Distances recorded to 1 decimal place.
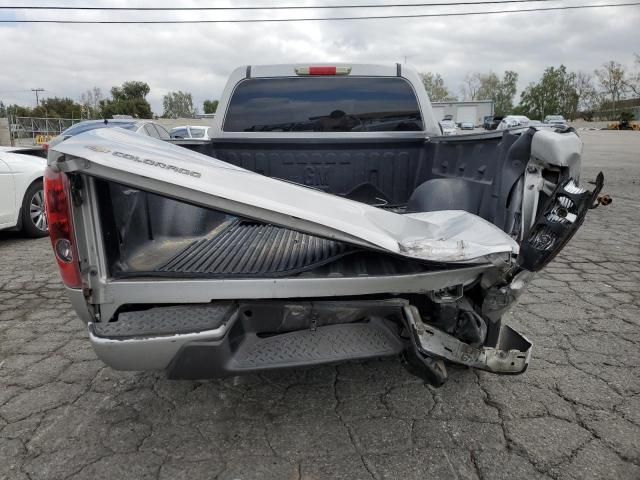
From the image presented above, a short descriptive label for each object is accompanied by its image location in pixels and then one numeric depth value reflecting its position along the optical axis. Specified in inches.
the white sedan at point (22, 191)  247.9
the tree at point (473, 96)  3858.3
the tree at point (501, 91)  3666.3
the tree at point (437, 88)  3809.1
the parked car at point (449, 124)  1274.0
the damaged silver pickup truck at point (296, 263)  78.2
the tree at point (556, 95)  3132.4
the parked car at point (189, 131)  772.6
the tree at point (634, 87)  2843.5
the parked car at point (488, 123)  1535.2
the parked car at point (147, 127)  435.5
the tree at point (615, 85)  2896.2
